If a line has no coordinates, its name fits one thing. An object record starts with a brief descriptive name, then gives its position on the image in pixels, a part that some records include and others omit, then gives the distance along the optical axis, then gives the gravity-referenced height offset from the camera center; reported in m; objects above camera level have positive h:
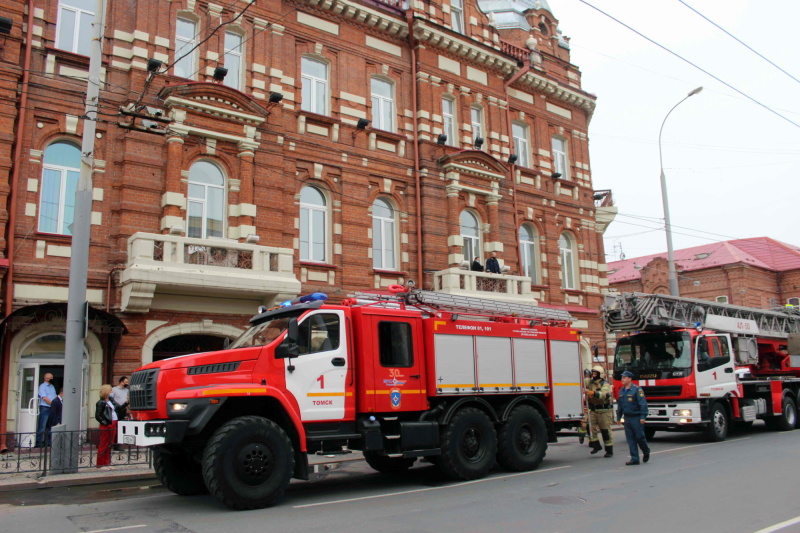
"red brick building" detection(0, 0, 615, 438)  16.05 +6.32
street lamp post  22.42 +4.39
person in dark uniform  12.92 -0.73
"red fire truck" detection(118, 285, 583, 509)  9.07 -0.16
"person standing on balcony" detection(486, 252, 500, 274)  22.97 +3.85
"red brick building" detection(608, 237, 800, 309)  48.88 +7.60
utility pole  12.30 +2.18
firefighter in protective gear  14.44 -0.72
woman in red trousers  12.96 -0.66
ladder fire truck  16.59 +0.30
